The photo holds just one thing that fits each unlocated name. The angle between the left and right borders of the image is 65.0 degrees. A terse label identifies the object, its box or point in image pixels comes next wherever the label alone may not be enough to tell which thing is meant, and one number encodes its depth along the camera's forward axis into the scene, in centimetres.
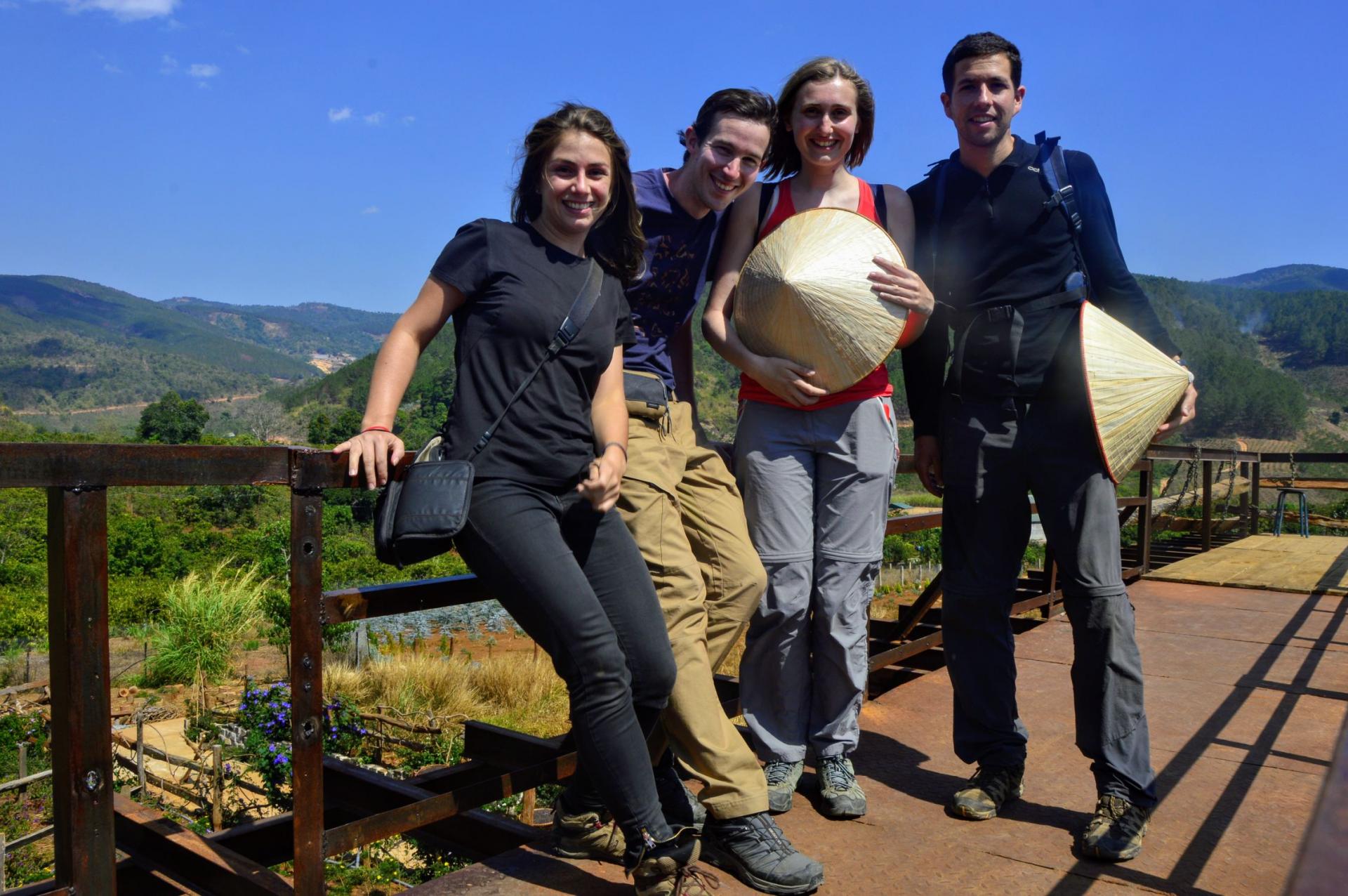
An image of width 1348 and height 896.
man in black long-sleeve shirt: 229
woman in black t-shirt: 181
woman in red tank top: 235
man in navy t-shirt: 201
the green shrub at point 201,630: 2183
